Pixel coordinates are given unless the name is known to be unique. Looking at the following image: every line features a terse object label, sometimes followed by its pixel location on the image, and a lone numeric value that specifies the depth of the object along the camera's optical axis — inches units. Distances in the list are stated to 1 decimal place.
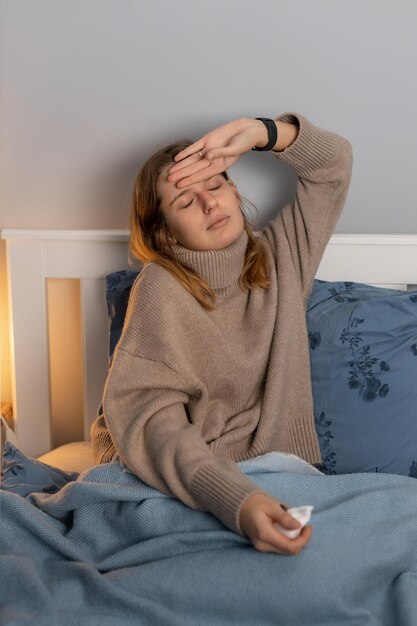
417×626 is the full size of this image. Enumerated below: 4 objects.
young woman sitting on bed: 52.6
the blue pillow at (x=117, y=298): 62.7
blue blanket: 41.8
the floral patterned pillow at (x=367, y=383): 56.1
